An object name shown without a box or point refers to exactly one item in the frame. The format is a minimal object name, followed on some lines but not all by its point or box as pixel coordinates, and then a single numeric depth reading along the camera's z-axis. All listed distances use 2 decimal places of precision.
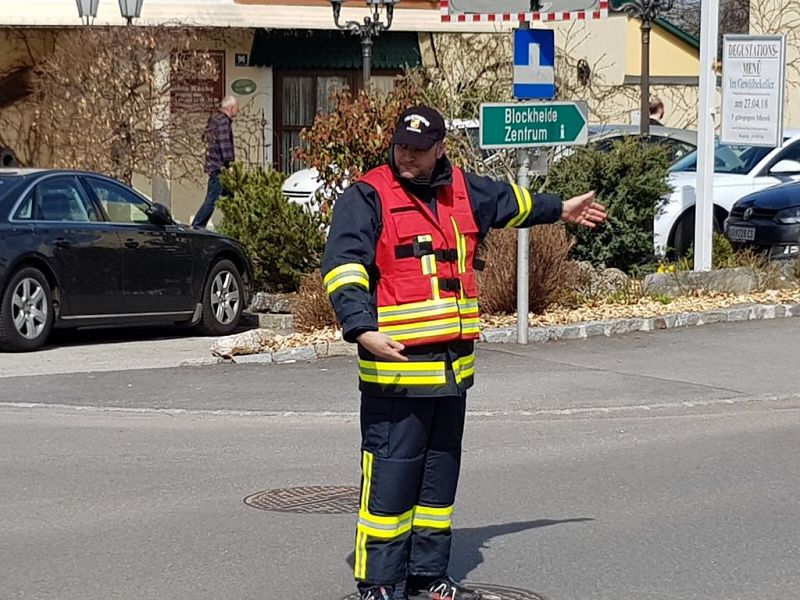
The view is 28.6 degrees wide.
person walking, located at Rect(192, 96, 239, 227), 20.50
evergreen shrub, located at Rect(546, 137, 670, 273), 15.39
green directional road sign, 12.06
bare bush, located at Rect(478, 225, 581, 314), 13.80
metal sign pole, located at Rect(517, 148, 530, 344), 12.54
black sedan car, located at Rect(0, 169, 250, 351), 12.90
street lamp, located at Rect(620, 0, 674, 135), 22.55
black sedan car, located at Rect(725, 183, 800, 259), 16.38
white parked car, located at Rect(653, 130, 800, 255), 17.27
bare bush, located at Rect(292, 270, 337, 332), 13.45
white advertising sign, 16.05
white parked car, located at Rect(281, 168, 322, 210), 17.16
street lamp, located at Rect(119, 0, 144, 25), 20.61
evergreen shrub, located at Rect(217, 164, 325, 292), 15.38
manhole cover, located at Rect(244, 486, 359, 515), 7.68
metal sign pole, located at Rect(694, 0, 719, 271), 15.52
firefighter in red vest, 5.67
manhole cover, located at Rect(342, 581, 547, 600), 6.11
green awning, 25.22
